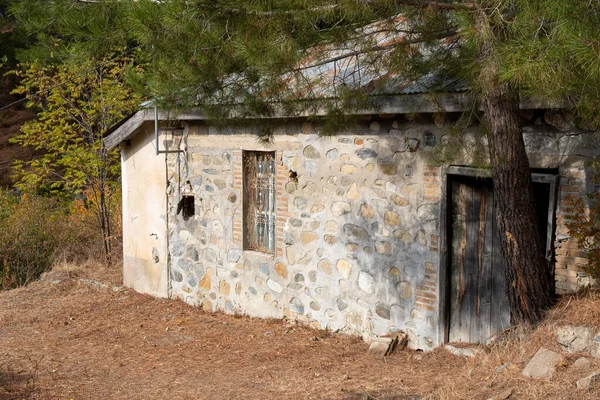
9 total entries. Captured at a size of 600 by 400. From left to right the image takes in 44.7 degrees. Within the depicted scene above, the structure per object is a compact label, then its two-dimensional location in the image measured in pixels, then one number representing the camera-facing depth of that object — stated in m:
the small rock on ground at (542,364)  5.70
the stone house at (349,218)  7.17
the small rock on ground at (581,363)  5.65
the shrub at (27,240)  13.48
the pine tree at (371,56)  5.19
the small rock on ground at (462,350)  7.38
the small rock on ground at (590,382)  5.29
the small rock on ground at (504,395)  5.52
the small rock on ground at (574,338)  5.88
